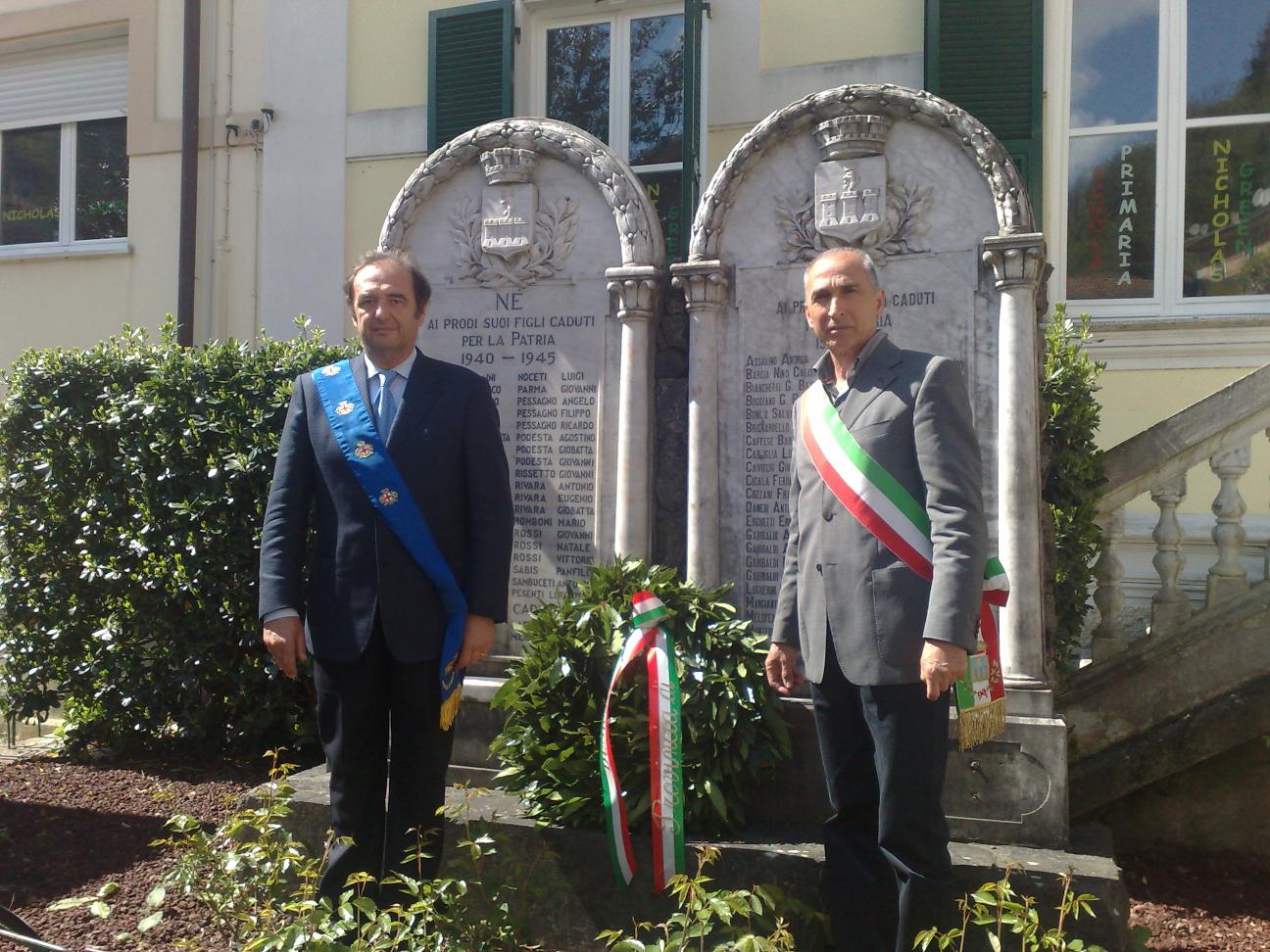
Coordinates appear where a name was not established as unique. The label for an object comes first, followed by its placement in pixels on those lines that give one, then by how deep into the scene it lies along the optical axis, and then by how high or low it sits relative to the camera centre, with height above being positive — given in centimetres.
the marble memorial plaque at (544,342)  429 +54
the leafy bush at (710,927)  235 -92
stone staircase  450 -62
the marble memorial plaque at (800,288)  383 +69
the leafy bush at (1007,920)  239 -94
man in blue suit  306 -26
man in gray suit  272 -30
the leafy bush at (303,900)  254 -101
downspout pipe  925 +245
